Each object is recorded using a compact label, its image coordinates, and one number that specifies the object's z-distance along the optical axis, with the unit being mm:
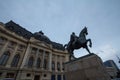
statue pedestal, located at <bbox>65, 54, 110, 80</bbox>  4434
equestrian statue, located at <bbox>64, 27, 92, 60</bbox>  6195
